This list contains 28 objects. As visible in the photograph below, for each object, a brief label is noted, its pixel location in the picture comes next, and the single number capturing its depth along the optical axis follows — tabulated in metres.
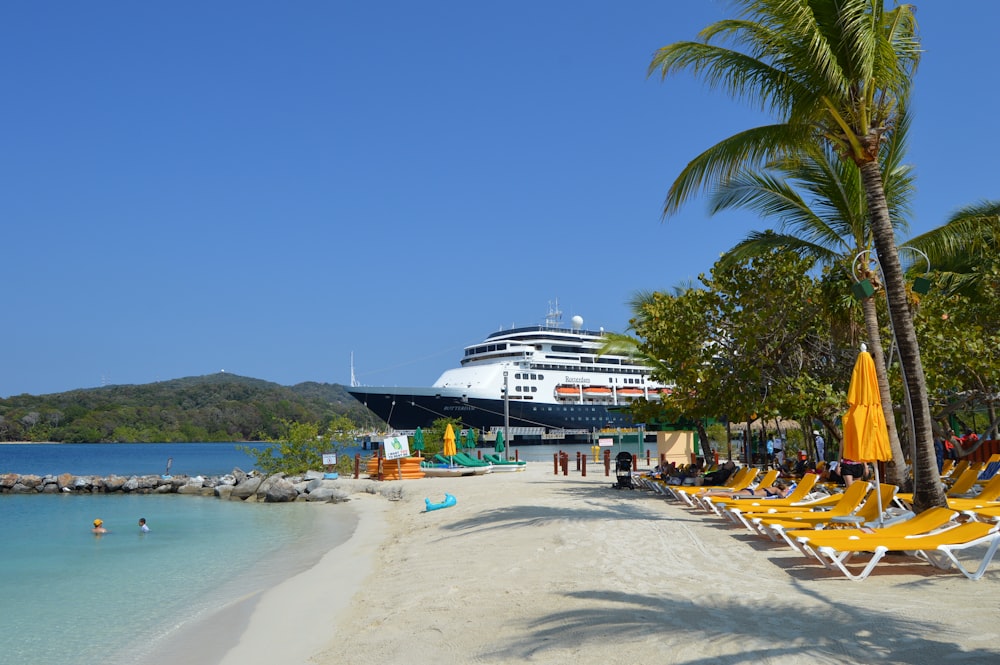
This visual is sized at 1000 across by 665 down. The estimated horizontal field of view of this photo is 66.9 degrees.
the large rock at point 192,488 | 25.36
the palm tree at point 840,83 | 7.34
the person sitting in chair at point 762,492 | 10.19
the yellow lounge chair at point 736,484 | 10.93
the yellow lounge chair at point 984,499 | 7.92
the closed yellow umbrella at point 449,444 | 23.83
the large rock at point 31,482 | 28.03
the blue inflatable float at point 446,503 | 14.24
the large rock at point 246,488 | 22.23
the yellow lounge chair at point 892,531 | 6.11
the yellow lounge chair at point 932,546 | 5.54
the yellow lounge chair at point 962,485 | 9.16
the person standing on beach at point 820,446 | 20.85
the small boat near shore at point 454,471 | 23.30
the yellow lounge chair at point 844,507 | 7.50
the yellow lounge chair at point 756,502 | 8.58
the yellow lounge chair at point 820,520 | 7.21
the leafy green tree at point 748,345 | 11.94
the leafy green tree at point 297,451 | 25.94
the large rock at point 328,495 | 19.53
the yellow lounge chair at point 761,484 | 10.34
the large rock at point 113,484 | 26.91
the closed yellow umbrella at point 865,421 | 7.32
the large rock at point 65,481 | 27.59
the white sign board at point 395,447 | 21.27
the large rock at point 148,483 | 26.48
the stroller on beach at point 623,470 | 14.73
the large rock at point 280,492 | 20.72
